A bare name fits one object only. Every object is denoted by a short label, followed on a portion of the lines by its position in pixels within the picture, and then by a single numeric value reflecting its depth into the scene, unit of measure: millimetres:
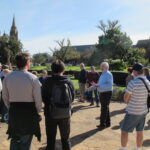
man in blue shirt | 5586
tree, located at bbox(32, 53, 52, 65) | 73325
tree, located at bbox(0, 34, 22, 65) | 51133
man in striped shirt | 3787
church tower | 87466
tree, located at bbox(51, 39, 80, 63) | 46853
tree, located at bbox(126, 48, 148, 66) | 27448
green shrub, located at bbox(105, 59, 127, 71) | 22448
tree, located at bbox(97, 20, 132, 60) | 49484
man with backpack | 3472
